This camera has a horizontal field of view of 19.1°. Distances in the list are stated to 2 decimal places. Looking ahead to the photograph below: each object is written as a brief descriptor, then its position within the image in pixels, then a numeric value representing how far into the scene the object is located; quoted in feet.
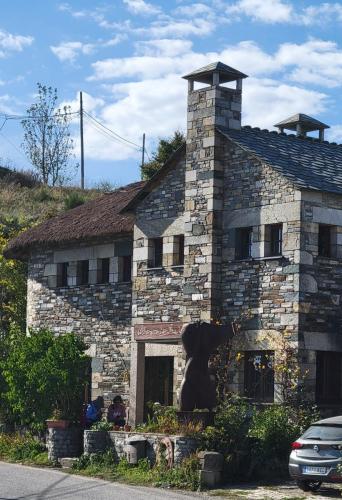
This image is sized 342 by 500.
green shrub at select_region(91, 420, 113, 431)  75.82
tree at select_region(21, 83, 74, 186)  220.64
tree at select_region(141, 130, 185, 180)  138.00
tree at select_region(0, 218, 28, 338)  112.88
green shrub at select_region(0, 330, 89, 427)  82.58
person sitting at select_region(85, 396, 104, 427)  82.17
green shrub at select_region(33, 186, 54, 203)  195.16
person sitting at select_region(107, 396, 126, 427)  83.46
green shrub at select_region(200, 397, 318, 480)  66.69
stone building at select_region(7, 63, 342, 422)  77.41
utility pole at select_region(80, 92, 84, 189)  219.82
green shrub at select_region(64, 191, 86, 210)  160.97
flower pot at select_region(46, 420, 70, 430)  79.30
